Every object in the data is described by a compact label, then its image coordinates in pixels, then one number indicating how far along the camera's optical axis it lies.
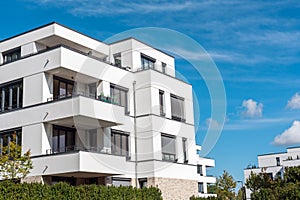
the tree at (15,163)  22.84
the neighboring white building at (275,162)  61.88
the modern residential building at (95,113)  24.53
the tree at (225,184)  55.19
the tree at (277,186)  27.02
